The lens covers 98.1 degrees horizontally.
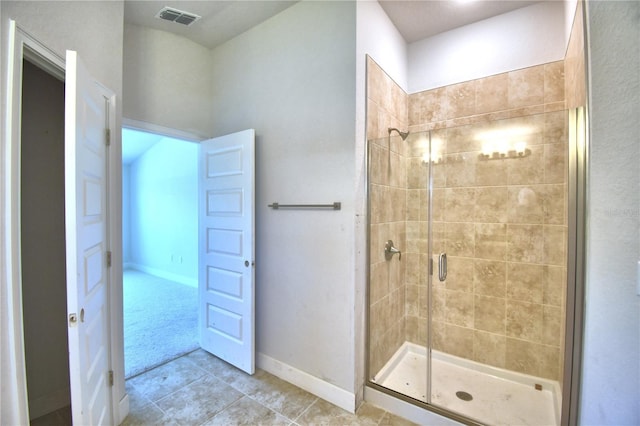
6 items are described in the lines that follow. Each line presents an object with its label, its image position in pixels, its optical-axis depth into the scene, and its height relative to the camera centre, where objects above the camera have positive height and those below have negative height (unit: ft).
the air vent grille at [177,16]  7.15 +5.07
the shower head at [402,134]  7.25 +1.94
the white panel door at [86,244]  3.71 -0.59
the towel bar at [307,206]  6.44 +0.05
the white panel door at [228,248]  7.48 -1.18
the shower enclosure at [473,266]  6.66 -1.57
